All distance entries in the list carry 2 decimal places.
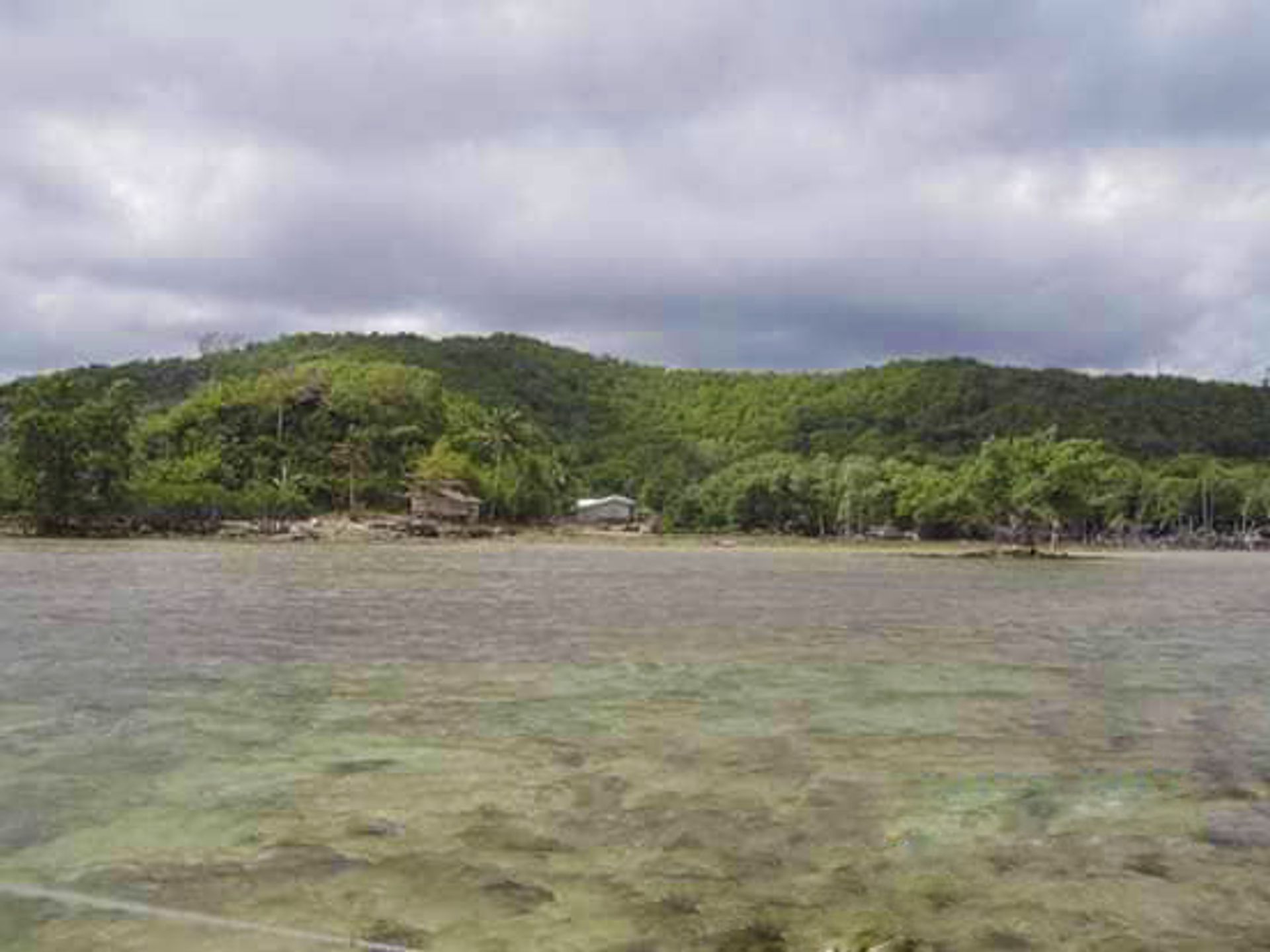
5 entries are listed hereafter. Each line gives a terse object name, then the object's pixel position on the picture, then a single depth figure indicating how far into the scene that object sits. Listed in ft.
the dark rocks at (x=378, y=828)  29.30
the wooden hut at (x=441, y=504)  410.72
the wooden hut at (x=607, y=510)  554.46
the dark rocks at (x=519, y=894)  24.02
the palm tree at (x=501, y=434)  468.34
